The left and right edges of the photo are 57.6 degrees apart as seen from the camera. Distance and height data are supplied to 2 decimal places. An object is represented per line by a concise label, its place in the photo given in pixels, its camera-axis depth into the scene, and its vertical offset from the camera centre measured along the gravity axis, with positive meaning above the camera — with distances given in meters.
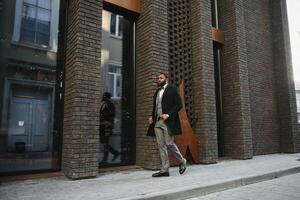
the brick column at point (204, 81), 7.88 +1.59
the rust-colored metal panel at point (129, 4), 6.80 +3.33
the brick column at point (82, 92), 5.31 +0.86
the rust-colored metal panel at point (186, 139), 7.30 -0.13
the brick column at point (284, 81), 11.34 +2.25
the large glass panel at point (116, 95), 6.53 +0.98
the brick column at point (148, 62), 6.65 +1.83
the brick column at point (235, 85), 9.09 +1.68
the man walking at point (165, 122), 5.57 +0.26
